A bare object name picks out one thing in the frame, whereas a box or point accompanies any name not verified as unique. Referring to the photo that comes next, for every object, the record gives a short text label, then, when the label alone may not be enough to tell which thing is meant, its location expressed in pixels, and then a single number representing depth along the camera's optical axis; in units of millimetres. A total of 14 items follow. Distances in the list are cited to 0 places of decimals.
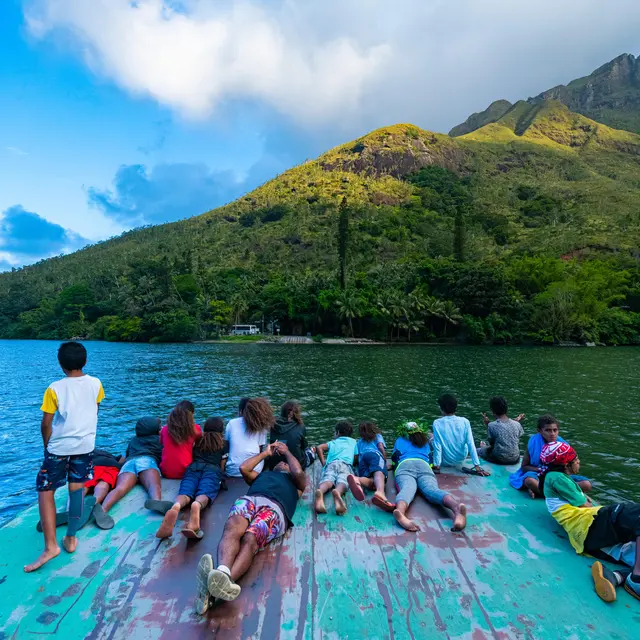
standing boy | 4449
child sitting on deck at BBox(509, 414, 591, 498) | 6098
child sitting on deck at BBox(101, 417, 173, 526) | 5777
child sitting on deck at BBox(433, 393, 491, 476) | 7109
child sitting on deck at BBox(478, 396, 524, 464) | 7734
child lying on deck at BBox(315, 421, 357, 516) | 5496
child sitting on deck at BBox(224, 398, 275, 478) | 6102
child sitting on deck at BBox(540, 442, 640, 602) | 3875
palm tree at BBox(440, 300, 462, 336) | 67625
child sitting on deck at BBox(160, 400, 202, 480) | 6273
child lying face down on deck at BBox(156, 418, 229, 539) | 4812
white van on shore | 83938
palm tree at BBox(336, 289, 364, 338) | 72312
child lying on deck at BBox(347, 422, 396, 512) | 5543
